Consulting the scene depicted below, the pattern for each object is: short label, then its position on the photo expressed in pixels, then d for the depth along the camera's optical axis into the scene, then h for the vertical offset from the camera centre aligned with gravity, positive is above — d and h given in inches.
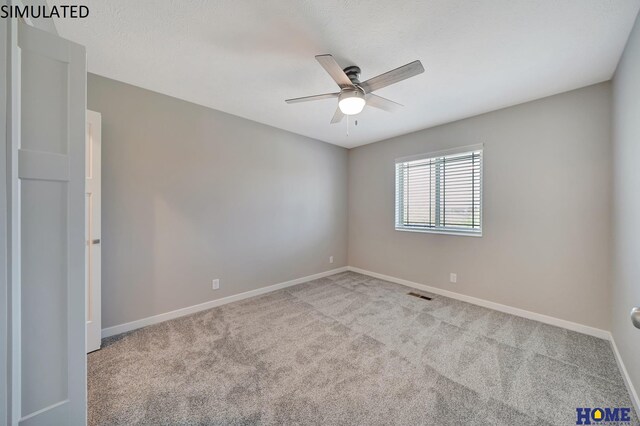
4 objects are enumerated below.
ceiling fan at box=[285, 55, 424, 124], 63.0 +38.5
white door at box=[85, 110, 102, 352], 79.6 -6.1
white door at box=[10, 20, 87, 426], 33.6 -2.7
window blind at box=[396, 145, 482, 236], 123.2 +11.2
